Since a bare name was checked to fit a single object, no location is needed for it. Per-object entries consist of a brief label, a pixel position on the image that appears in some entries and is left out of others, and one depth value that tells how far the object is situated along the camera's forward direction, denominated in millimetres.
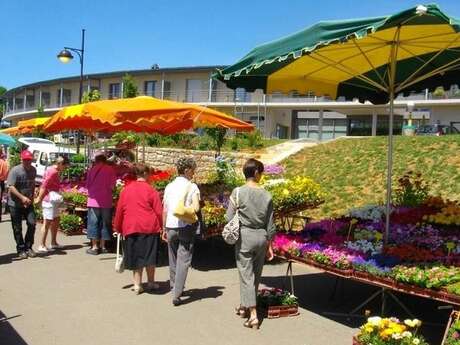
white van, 22920
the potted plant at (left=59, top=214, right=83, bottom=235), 11969
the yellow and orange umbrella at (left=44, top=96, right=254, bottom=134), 9305
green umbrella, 5148
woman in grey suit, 5867
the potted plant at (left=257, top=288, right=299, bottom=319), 6367
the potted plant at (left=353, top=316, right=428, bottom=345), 4379
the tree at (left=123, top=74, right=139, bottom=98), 40566
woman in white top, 6613
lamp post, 22656
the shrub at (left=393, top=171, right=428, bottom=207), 10984
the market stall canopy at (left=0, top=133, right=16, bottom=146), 15246
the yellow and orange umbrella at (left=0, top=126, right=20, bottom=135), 19589
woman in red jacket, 6898
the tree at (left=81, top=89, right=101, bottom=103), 36875
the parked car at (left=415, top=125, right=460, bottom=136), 32219
